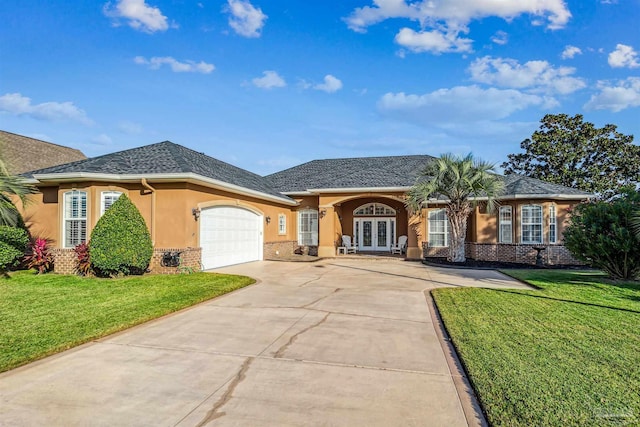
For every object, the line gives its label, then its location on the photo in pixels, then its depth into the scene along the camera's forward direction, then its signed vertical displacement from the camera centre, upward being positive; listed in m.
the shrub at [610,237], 11.12 -0.49
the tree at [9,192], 10.95 +0.90
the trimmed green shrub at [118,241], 11.45 -0.61
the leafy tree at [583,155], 29.02 +5.32
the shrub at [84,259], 12.12 -1.24
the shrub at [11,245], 11.79 -0.77
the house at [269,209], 12.95 +0.56
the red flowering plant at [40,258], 12.71 -1.25
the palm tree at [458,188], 16.27 +1.49
